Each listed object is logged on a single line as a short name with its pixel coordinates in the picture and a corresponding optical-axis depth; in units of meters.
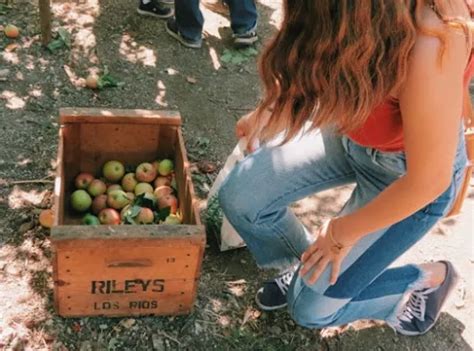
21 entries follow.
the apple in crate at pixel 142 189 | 2.73
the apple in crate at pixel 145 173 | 2.76
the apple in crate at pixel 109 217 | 2.57
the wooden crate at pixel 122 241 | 2.06
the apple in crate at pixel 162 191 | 2.71
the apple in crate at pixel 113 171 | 2.78
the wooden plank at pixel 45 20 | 3.75
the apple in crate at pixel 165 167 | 2.78
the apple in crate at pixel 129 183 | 2.76
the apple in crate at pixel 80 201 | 2.66
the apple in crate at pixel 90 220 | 2.55
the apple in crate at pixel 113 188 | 2.73
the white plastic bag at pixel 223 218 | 2.62
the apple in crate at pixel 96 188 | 2.73
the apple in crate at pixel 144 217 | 2.56
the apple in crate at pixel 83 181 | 2.75
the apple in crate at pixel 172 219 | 2.53
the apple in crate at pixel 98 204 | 2.68
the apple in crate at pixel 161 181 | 2.78
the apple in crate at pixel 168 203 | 2.65
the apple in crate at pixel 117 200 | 2.65
